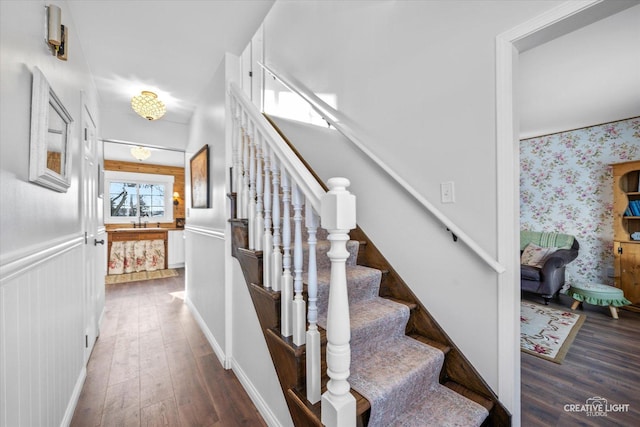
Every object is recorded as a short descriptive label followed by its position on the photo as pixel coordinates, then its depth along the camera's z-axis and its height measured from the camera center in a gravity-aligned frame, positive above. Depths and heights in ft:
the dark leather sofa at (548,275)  11.30 -2.53
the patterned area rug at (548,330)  7.61 -3.80
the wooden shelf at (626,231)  11.15 -0.65
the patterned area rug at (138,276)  16.24 -3.90
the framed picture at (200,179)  8.79 +1.30
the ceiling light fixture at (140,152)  15.38 +3.63
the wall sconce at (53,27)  3.96 +2.81
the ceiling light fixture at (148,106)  8.95 +3.70
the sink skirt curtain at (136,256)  17.67 -2.79
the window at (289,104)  7.79 +3.78
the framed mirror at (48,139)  3.51 +1.15
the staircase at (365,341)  3.65 -2.09
